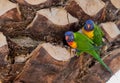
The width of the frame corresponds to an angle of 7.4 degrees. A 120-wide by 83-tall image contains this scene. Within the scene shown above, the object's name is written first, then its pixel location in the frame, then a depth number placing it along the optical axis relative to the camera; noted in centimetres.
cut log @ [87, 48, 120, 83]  419
